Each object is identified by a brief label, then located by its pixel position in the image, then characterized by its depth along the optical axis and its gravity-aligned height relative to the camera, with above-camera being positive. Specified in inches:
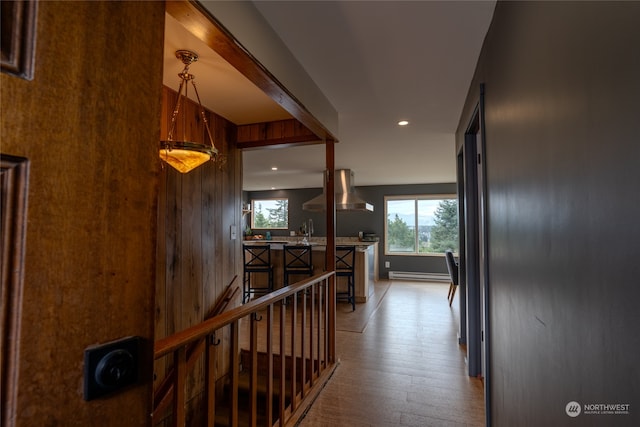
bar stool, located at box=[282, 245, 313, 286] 187.5 -22.2
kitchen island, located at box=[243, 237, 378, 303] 197.3 -27.6
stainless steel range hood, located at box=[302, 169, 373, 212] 212.5 +23.3
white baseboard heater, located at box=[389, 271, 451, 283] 264.1 -44.7
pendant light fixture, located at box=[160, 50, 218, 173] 68.2 +17.8
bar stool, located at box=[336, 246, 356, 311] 185.5 -28.3
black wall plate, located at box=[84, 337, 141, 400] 19.6 -9.7
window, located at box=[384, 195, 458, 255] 269.0 +1.5
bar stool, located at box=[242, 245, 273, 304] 193.9 -25.7
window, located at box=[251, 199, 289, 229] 328.5 +13.6
